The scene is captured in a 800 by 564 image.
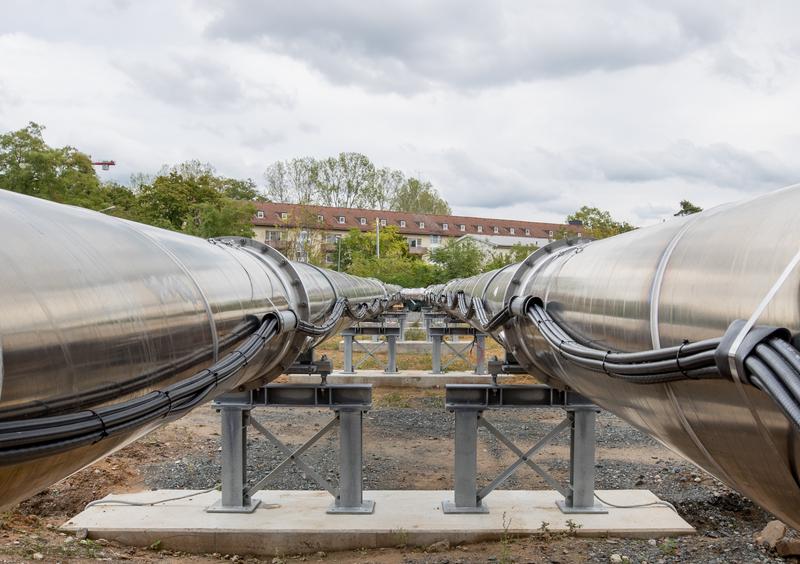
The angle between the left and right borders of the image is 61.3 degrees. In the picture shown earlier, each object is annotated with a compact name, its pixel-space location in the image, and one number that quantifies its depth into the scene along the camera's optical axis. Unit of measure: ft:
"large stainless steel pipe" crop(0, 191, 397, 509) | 5.40
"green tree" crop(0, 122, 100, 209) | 106.52
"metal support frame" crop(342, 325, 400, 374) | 55.88
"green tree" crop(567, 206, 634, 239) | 161.48
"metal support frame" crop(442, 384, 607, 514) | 24.56
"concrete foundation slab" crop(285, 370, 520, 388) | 54.44
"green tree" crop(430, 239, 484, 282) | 138.92
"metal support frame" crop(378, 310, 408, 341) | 75.42
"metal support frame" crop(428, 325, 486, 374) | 53.01
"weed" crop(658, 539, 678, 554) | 22.03
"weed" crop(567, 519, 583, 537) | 23.71
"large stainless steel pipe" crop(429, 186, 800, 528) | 5.42
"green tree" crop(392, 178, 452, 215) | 214.69
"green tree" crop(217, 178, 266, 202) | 187.52
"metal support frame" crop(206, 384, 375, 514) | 24.64
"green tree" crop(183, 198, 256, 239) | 126.00
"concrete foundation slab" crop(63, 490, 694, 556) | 23.43
